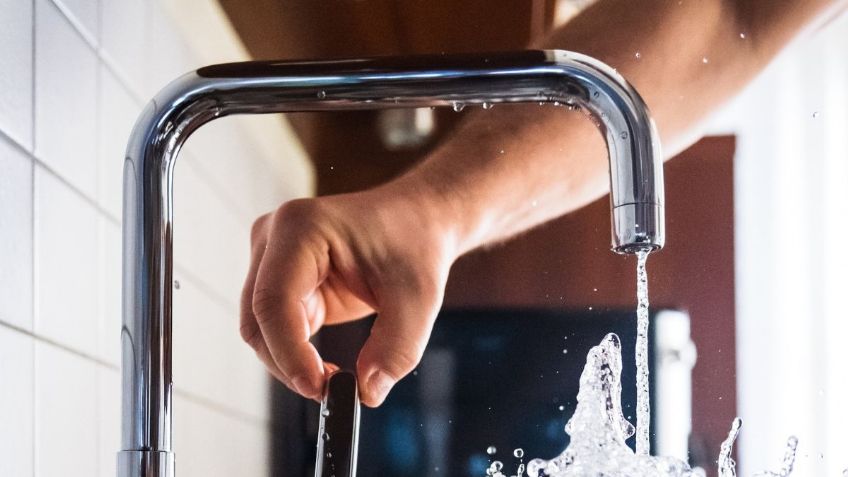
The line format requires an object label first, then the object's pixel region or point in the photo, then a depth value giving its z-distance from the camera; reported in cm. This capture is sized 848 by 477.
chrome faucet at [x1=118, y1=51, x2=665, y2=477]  90
